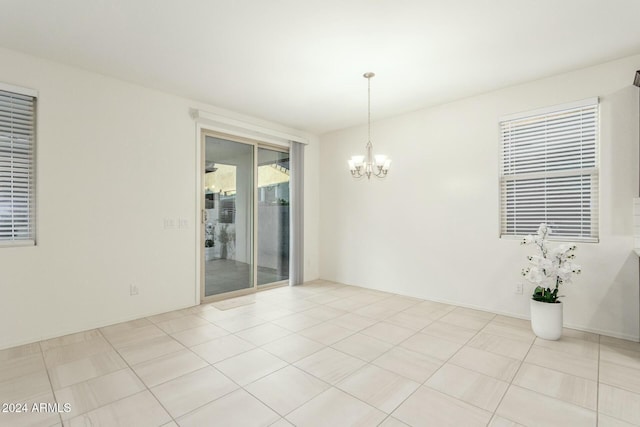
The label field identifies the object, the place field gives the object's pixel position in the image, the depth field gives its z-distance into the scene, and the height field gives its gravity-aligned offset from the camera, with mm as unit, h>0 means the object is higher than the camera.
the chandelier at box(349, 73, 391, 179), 3373 +568
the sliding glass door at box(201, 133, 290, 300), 4402 -32
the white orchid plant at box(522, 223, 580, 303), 2994 -523
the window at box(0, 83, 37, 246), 2834 +455
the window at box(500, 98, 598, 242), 3246 +462
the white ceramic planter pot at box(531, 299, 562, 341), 2979 -1027
